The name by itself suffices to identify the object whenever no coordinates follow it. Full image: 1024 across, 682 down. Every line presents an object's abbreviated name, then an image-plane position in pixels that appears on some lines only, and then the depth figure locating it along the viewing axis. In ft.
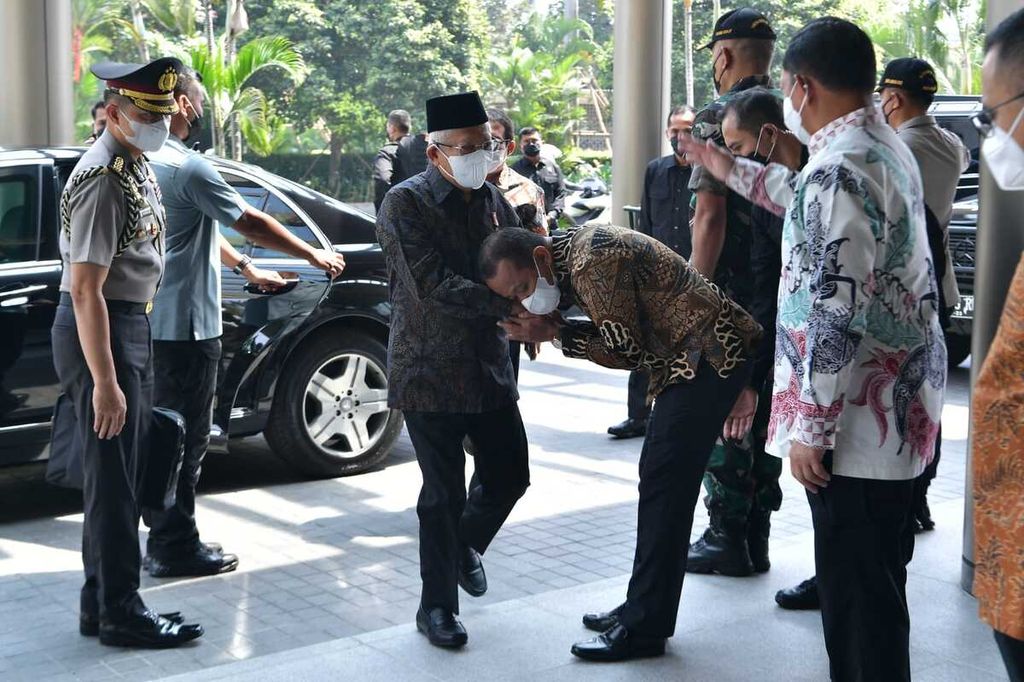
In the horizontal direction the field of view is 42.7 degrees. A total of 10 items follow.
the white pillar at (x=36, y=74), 32.09
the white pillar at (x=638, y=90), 36.76
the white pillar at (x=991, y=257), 16.30
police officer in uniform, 14.88
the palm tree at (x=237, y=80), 94.48
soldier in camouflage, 16.76
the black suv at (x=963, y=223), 35.19
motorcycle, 66.85
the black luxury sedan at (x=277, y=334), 20.66
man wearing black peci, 15.10
